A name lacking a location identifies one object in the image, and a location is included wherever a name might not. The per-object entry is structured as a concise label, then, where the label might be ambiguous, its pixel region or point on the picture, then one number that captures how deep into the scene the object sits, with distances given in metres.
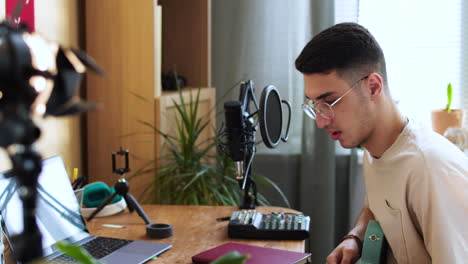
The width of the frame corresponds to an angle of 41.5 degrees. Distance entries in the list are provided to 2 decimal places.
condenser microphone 1.88
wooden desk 1.67
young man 1.49
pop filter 1.72
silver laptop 1.47
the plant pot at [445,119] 2.82
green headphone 2.03
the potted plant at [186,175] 2.43
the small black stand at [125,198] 1.89
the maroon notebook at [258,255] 1.54
